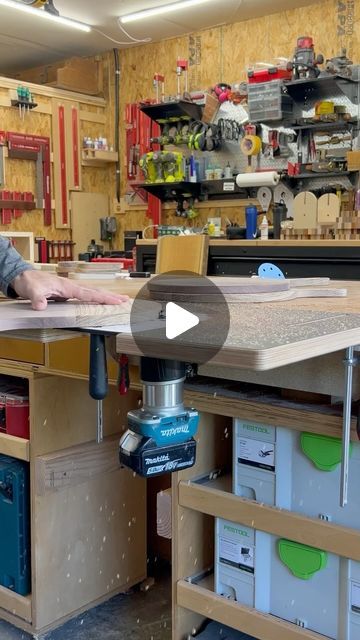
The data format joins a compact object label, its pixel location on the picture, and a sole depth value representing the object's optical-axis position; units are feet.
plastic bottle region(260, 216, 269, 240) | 12.94
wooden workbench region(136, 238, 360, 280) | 9.36
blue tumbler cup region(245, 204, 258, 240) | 13.44
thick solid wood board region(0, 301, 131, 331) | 3.19
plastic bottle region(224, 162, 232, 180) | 17.02
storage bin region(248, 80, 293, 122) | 14.93
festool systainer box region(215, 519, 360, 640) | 4.52
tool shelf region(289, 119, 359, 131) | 14.38
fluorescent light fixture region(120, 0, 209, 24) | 16.40
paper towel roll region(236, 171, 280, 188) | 15.26
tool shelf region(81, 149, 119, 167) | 20.33
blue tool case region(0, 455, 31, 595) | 6.61
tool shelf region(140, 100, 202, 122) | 17.03
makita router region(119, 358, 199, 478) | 3.08
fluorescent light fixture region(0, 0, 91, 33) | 16.27
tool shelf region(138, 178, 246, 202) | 17.07
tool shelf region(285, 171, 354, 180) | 14.55
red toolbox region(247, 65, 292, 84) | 15.17
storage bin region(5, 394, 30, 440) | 6.57
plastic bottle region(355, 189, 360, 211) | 12.60
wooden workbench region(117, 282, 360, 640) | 2.74
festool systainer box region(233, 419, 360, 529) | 4.39
